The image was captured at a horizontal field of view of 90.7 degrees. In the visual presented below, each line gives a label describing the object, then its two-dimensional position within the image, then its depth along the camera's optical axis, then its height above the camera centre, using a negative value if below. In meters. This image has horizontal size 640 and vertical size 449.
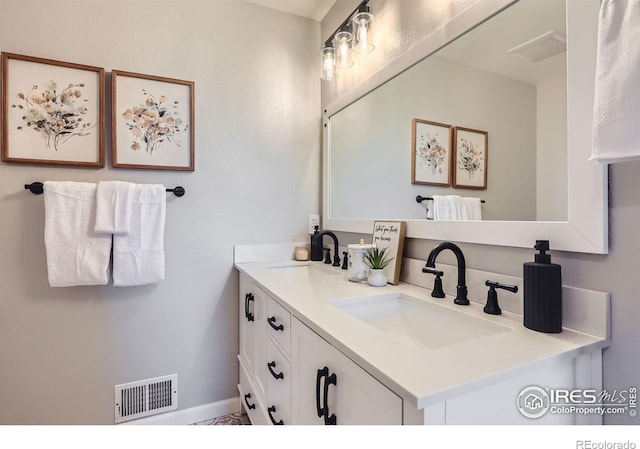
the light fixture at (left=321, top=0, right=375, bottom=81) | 1.54 +0.93
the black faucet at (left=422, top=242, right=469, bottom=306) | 0.98 -0.15
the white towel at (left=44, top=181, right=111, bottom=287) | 1.34 -0.08
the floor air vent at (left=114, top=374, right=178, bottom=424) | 1.54 -0.89
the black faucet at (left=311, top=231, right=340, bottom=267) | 1.84 -0.14
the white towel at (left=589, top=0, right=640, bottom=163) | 0.60 +0.26
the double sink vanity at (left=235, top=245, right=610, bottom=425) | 0.55 -0.29
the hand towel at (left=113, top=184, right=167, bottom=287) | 1.44 -0.11
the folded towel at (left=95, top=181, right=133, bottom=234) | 1.38 +0.06
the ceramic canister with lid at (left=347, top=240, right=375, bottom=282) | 1.31 -0.19
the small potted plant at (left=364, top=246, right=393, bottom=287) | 1.24 -0.18
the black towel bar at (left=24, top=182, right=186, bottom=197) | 1.36 +0.14
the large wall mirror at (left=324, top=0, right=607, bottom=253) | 0.75 +0.32
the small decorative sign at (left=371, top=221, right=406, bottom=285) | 1.26 -0.10
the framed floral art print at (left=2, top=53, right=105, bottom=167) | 1.35 +0.48
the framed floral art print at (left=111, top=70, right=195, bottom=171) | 1.51 +0.49
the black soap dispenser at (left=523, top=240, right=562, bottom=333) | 0.72 -0.18
